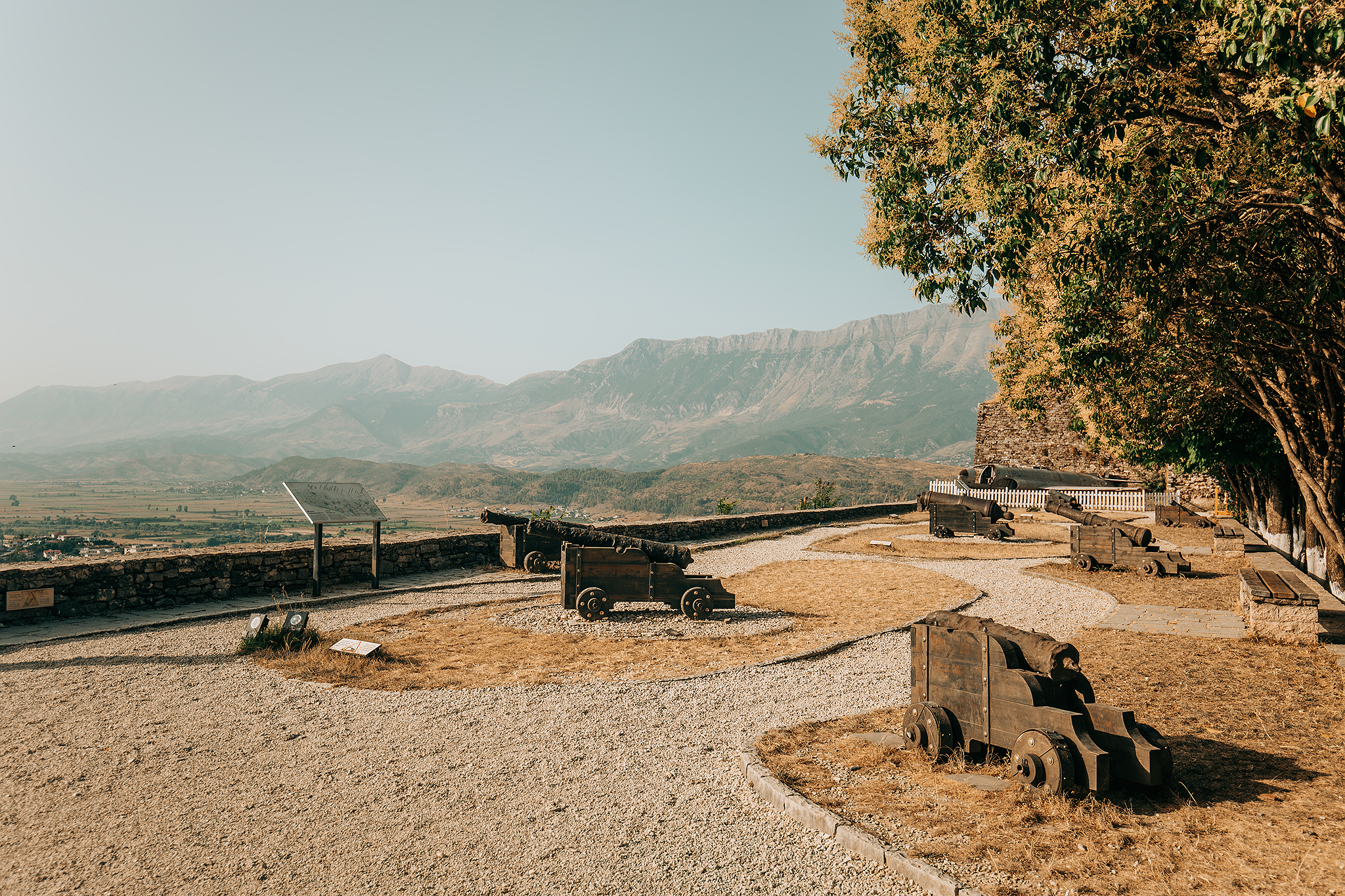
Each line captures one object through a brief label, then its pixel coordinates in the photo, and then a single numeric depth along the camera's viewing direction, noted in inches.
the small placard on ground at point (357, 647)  303.4
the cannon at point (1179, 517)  869.2
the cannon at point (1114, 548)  526.3
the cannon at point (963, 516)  808.9
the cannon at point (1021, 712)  160.4
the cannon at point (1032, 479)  1131.3
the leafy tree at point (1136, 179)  215.0
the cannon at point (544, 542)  417.1
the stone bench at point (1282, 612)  307.0
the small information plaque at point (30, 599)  344.5
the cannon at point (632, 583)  394.9
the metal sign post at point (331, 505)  422.9
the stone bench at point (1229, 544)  608.7
